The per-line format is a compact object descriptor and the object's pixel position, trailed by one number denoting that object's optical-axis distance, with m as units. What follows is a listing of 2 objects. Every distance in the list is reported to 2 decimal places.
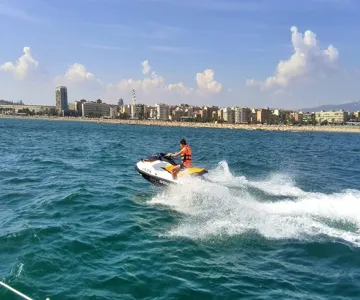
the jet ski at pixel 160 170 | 17.03
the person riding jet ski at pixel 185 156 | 17.55
